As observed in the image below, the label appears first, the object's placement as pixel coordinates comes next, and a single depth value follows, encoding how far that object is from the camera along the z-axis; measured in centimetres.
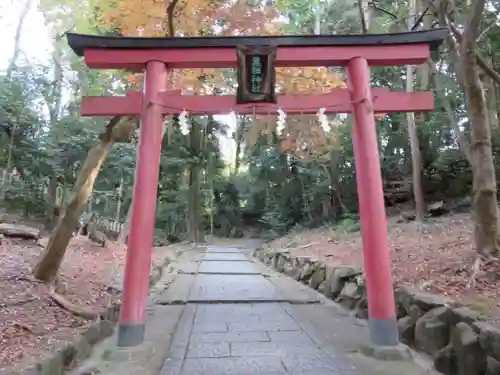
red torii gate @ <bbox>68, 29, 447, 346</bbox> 539
